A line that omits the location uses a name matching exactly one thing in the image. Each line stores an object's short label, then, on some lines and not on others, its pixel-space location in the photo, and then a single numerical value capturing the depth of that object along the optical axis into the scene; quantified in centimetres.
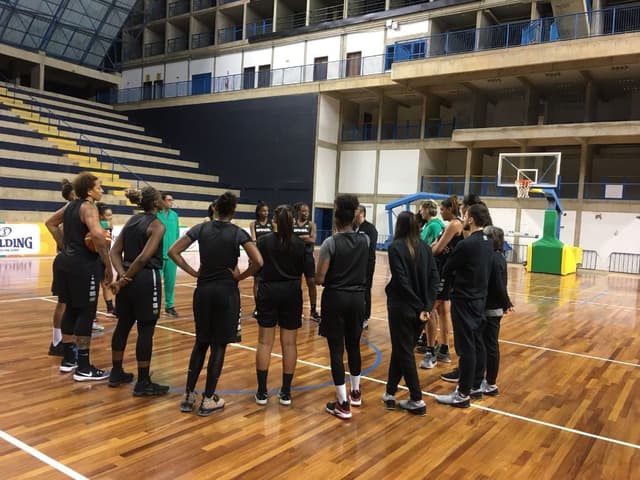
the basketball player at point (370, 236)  612
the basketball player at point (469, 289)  409
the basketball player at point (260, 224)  666
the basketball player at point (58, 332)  502
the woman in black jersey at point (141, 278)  394
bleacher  1716
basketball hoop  1826
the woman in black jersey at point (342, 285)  376
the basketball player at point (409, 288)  383
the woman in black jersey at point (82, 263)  416
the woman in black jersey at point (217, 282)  366
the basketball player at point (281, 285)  382
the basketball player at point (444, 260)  505
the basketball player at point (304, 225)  666
